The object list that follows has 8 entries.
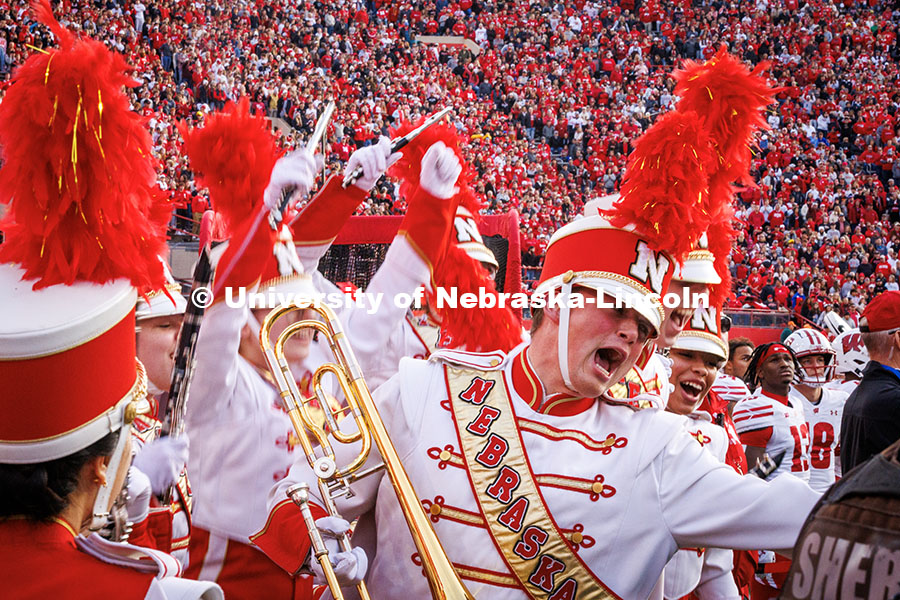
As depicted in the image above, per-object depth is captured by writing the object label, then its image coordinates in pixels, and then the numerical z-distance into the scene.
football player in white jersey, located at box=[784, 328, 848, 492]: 6.55
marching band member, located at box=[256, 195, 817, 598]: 2.35
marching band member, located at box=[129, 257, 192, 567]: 2.47
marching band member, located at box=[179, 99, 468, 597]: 2.80
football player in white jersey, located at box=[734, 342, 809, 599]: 5.58
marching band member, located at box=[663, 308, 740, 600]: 3.82
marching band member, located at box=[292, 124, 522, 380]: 3.49
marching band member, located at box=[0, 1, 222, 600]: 1.67
